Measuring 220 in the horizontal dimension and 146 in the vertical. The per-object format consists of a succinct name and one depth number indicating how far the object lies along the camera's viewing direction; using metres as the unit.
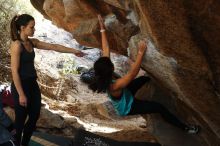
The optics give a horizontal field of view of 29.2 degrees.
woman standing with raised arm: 5.49
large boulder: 4.57
